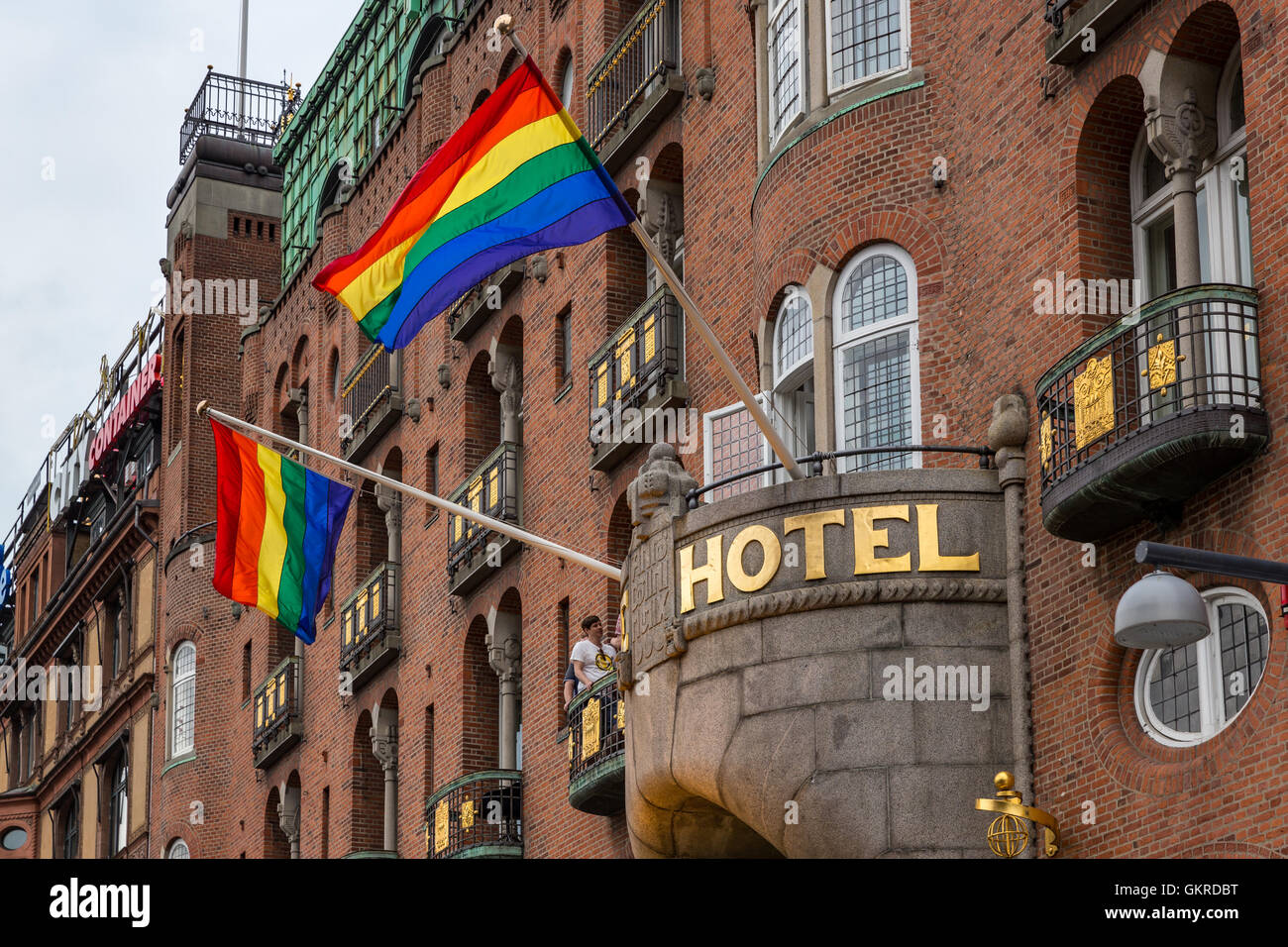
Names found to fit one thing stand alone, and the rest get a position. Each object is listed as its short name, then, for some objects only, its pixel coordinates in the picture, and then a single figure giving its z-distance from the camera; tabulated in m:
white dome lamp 16.94
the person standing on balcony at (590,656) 31.70
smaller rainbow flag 32.53
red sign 65.31
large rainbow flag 25.75
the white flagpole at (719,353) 24.27
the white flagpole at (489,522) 28.94
